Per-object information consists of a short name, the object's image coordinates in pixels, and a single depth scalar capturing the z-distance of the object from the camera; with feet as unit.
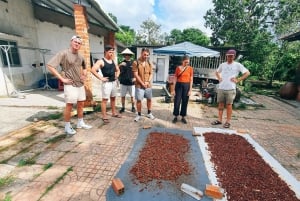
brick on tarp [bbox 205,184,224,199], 7.04
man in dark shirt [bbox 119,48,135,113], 15.90
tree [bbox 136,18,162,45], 124.47
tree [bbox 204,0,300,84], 48.71
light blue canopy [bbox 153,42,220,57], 25.44
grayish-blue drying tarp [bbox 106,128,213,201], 7.03
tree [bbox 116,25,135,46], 103.14
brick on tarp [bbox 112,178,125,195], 7.02
